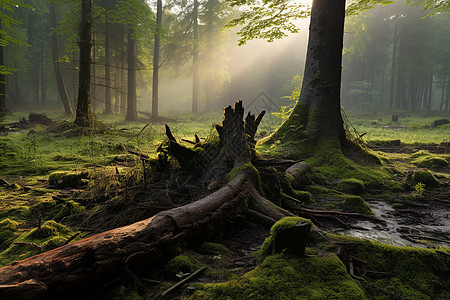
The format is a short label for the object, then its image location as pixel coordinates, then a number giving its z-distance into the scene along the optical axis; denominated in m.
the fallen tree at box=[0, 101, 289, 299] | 1.40
